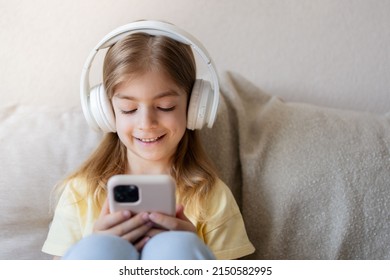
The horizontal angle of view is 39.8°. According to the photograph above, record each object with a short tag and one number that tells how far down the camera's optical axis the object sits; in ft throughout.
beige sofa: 3.03
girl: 2.59
